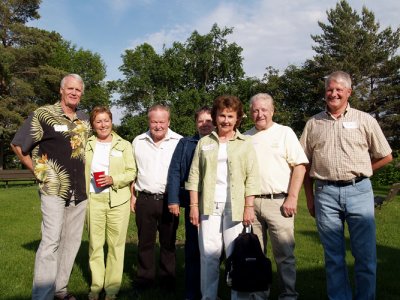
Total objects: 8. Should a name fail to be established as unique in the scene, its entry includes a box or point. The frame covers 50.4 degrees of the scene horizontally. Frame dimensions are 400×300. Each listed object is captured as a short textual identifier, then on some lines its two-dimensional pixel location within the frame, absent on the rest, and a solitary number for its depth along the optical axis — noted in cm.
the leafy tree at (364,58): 4072
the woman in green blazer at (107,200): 495
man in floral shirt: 445
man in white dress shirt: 516
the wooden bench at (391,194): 1333
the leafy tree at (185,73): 4878
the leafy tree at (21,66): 3159
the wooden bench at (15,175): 2191
